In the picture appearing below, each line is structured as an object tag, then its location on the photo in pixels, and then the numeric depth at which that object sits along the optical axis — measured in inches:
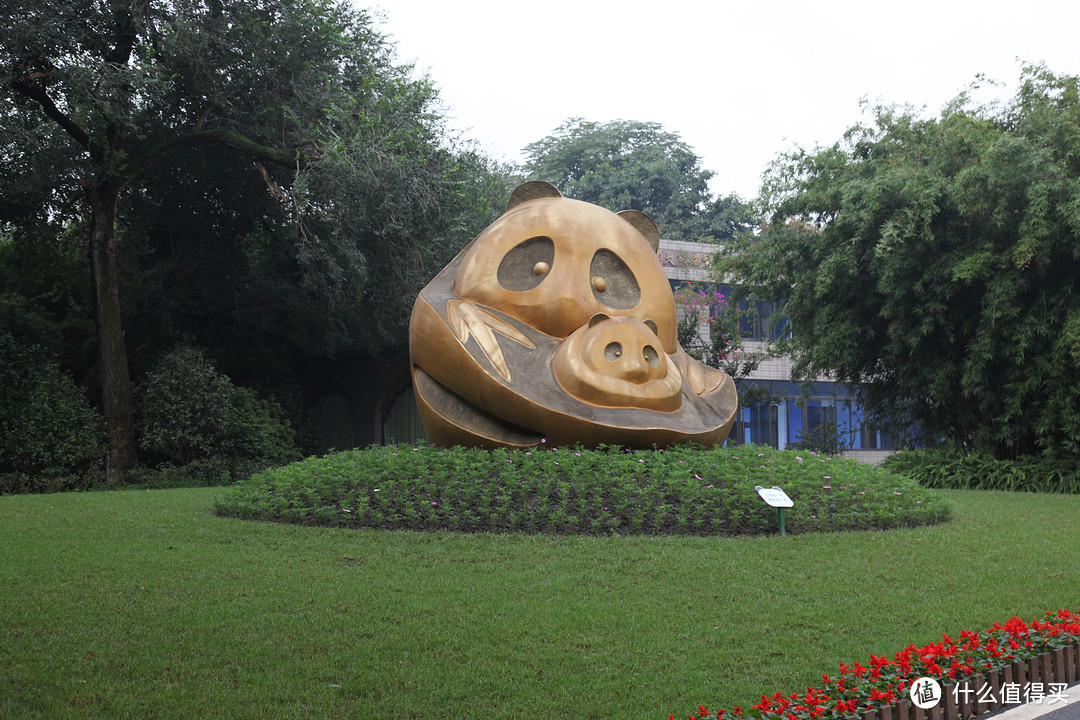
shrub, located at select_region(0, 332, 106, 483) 614.2
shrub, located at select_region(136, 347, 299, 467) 690.8
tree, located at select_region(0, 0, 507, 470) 595.5
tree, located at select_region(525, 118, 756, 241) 1533.0
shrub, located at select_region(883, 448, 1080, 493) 599.5
